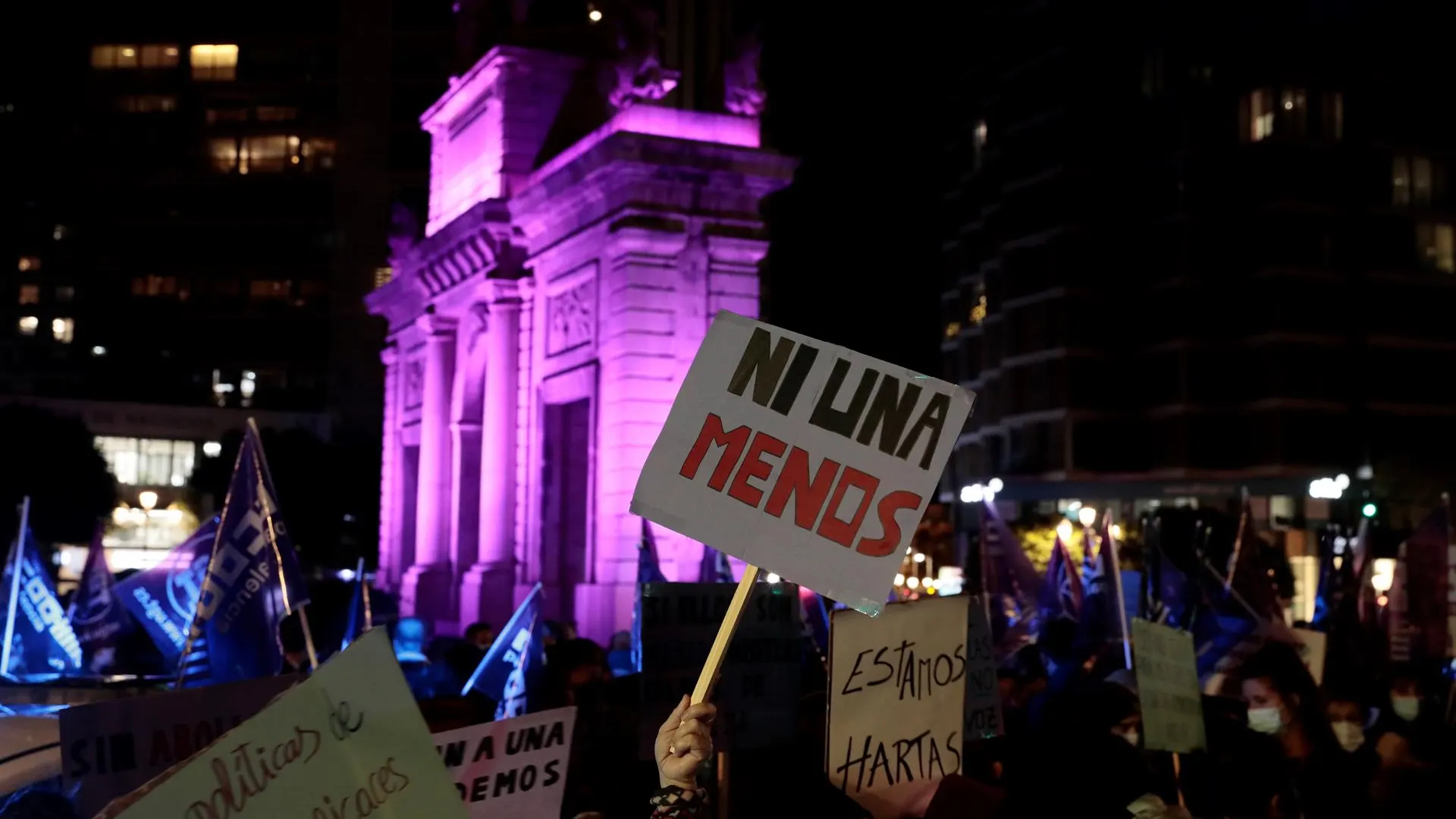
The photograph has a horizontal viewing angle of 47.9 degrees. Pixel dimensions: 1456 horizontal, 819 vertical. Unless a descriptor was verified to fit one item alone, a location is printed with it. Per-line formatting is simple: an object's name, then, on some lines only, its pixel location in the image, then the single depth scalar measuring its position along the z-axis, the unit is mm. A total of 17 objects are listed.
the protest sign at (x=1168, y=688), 7898
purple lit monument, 24531
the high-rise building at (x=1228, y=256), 63188
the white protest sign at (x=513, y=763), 4992
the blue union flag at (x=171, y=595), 12688
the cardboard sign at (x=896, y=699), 6250
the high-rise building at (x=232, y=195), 88812
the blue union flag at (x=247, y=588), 10547
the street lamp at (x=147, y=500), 26750
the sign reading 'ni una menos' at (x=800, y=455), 4742
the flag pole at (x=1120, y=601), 13031
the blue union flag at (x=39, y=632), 13742
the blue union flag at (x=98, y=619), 15094
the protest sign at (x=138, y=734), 5184
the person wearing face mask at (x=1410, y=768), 7734
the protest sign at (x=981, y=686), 8117
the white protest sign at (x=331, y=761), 3426
